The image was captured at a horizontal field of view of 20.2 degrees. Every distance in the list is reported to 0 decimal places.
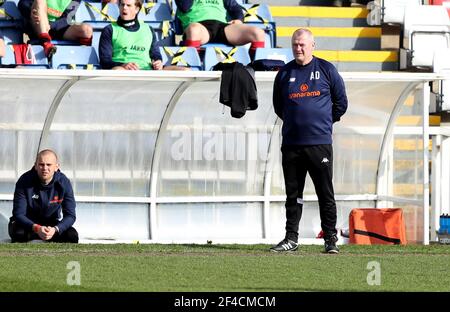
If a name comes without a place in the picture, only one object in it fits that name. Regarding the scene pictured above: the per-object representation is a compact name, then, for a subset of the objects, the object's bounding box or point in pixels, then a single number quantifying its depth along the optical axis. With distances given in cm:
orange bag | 1409
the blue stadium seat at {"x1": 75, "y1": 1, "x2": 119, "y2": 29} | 1617
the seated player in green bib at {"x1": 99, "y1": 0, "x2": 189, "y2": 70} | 1479
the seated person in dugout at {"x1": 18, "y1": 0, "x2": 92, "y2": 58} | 1533
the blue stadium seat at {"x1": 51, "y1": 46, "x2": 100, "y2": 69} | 1485
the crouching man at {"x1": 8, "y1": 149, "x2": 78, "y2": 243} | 1225
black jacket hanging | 1284
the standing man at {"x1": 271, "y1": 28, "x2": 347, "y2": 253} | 1098
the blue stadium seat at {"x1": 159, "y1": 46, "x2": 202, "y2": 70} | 1516
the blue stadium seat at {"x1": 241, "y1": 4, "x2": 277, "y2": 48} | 1673
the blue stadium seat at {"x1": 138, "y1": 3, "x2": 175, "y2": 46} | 1628
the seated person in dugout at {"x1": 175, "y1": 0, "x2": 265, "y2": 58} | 1614
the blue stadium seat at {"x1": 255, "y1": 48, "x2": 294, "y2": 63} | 1563
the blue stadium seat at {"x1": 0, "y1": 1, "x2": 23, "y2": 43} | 1575
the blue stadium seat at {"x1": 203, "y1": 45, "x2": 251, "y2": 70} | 1555
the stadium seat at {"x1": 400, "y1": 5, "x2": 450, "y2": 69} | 1775
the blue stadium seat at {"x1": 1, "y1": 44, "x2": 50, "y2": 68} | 1423
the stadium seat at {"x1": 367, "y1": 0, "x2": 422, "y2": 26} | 1817
